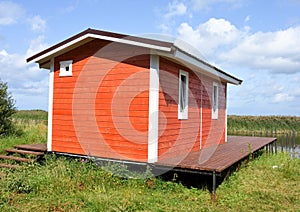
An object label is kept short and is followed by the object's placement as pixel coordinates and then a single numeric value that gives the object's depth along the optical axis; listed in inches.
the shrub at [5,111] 457.2
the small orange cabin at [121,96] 237.8
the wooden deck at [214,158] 223.3
